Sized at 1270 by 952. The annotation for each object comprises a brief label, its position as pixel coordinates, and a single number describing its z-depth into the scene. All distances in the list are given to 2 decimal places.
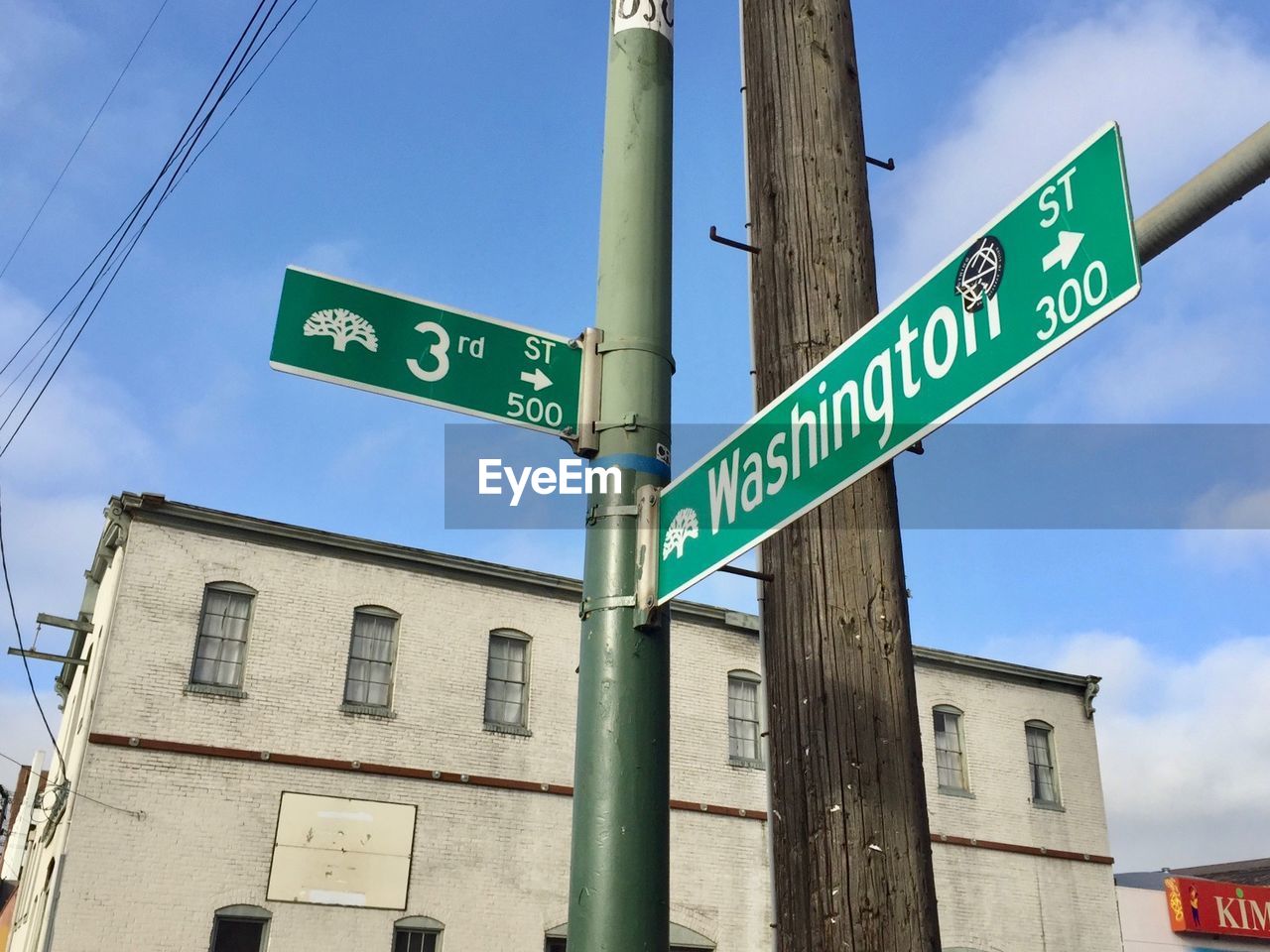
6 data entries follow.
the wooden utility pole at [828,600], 3.16
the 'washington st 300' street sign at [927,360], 2.16
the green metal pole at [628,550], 2.86
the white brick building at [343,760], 18.23
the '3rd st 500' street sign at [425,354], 3.50
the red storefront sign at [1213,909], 27.86
